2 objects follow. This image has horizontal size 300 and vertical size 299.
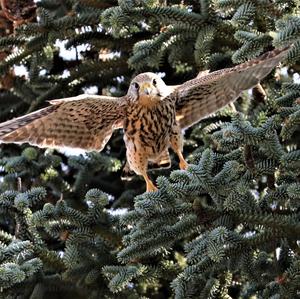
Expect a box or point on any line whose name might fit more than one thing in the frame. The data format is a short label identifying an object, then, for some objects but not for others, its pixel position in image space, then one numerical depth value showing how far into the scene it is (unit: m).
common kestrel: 9.69
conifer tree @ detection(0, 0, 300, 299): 7.68
